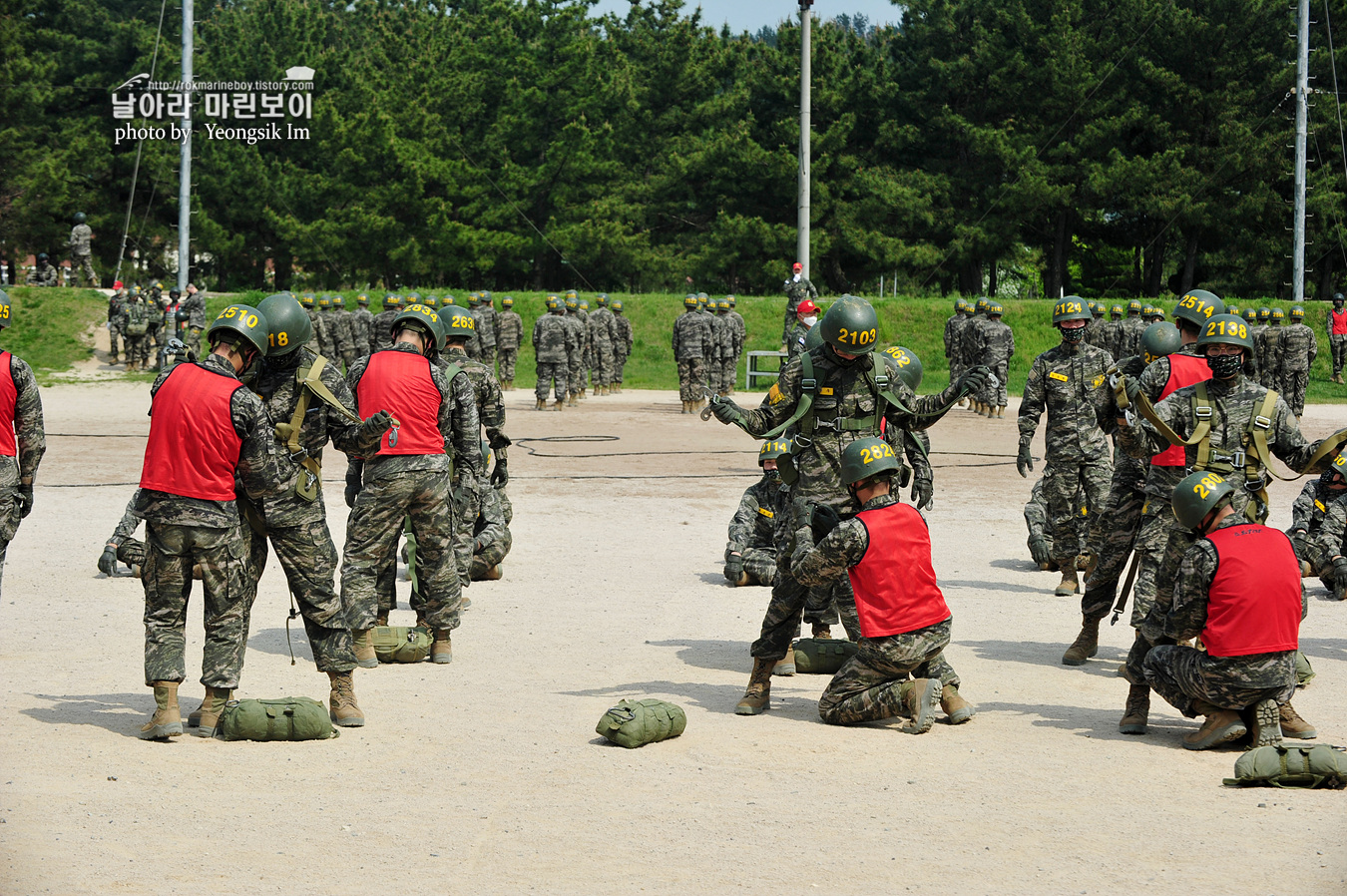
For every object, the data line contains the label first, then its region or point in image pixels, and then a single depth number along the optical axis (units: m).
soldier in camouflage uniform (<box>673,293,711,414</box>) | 27.94
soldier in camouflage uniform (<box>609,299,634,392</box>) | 32.47
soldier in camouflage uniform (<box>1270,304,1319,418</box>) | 26.09
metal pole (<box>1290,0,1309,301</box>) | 37.03
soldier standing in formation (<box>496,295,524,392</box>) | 32.41
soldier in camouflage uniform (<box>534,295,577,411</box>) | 27.33
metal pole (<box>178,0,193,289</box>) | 34.34
